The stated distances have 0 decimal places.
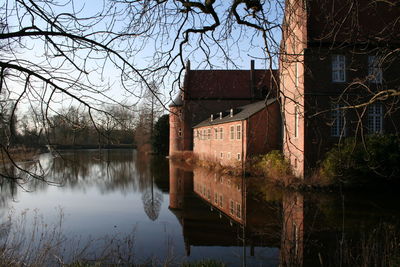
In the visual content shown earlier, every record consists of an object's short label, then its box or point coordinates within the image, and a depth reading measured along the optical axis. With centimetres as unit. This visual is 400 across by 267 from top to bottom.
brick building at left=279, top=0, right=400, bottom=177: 1620
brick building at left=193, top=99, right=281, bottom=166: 2097
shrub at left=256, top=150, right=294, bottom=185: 1602
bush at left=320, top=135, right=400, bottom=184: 1439
